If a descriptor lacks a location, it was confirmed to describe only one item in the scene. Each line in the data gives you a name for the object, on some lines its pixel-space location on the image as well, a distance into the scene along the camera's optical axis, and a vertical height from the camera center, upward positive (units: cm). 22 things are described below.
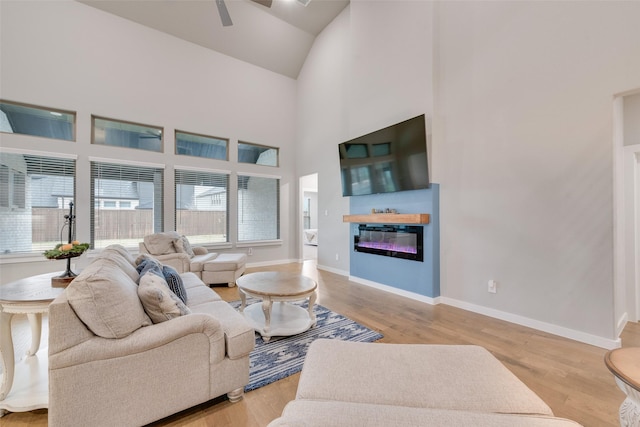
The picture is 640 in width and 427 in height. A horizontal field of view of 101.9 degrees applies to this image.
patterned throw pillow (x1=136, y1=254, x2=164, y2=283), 214 -43
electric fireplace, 375 -41
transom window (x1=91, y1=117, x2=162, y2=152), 455 +152
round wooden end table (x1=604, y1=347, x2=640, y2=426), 93 -60
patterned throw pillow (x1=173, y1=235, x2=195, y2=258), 439 -52
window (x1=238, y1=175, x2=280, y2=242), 608 +19
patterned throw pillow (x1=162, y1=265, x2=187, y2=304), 215 -57
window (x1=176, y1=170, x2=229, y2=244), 534 +22
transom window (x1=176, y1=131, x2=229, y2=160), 535 +151
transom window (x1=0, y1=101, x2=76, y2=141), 391 +152
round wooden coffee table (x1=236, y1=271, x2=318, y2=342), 246 -85
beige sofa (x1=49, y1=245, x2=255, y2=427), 127 -76
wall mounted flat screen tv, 361 +87
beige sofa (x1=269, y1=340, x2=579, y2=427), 84 -70
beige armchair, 422 -75
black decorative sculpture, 193 -29
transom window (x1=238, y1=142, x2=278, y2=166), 609 +151
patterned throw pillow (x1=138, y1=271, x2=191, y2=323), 158 -54
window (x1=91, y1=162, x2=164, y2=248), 454 +26
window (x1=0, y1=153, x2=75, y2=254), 387 +28
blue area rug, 197 -120
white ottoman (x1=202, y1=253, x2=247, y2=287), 434 -92
